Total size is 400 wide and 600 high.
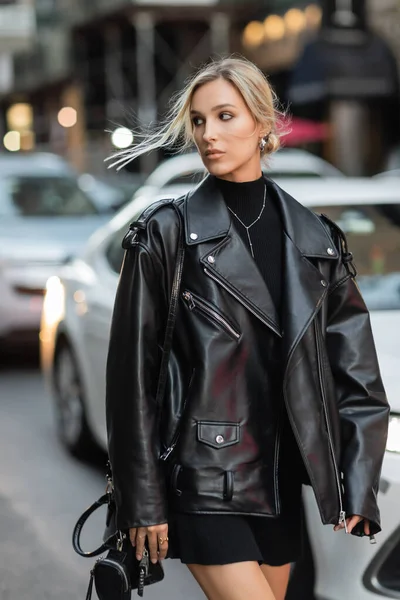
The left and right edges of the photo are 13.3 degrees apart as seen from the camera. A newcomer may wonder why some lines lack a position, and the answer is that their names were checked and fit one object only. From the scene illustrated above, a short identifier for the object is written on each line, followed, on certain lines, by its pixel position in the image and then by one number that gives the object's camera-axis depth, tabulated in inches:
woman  155.0
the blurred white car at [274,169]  601.9
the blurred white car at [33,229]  546.3
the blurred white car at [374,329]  205.1
